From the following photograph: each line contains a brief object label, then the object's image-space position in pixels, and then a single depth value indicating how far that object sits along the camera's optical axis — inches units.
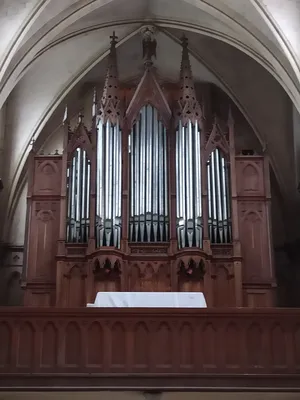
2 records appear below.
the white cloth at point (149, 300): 441.1
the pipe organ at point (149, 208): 506.6
